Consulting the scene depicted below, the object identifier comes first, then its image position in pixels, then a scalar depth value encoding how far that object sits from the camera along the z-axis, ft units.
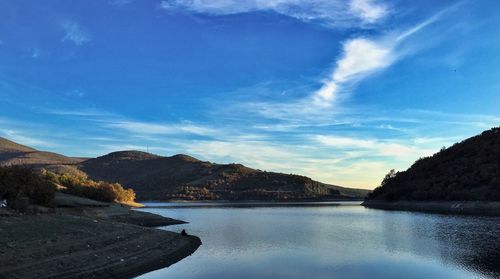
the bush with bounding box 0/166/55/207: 145.18
